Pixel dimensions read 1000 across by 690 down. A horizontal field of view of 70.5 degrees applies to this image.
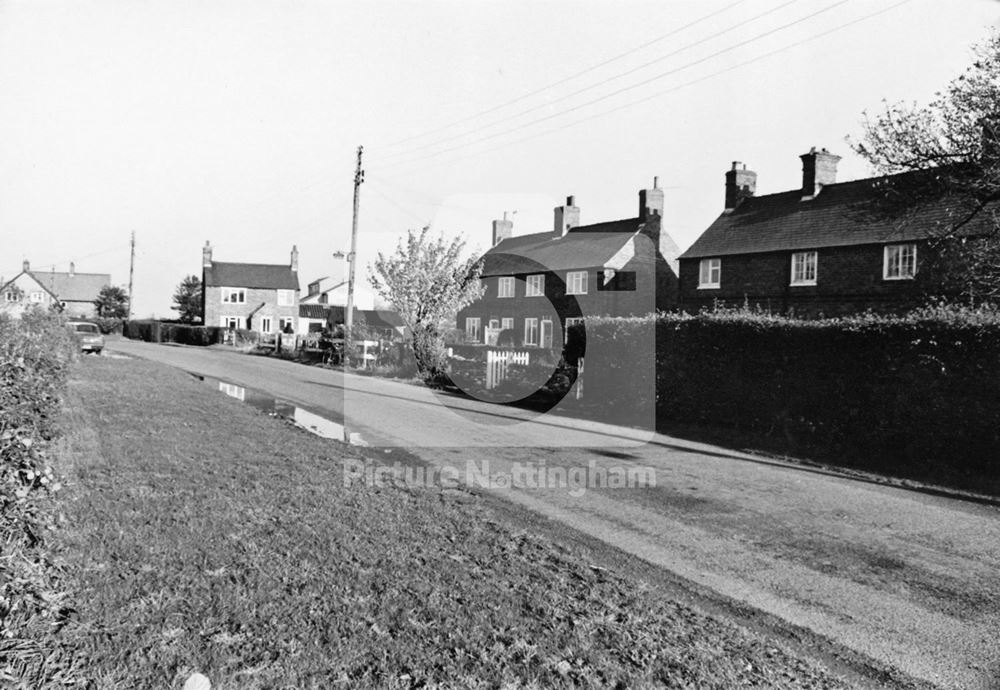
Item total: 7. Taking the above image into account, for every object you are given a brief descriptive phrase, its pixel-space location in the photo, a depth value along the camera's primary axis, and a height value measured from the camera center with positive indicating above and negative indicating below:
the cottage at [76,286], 107.75 +6.76
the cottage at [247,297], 80.25 +4.34
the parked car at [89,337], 33.34 -0.34
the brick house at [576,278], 44.00 +4.32
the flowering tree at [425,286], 27.39 +2.10
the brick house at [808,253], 29.12 +4.48
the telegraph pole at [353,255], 33.38 +4.04
